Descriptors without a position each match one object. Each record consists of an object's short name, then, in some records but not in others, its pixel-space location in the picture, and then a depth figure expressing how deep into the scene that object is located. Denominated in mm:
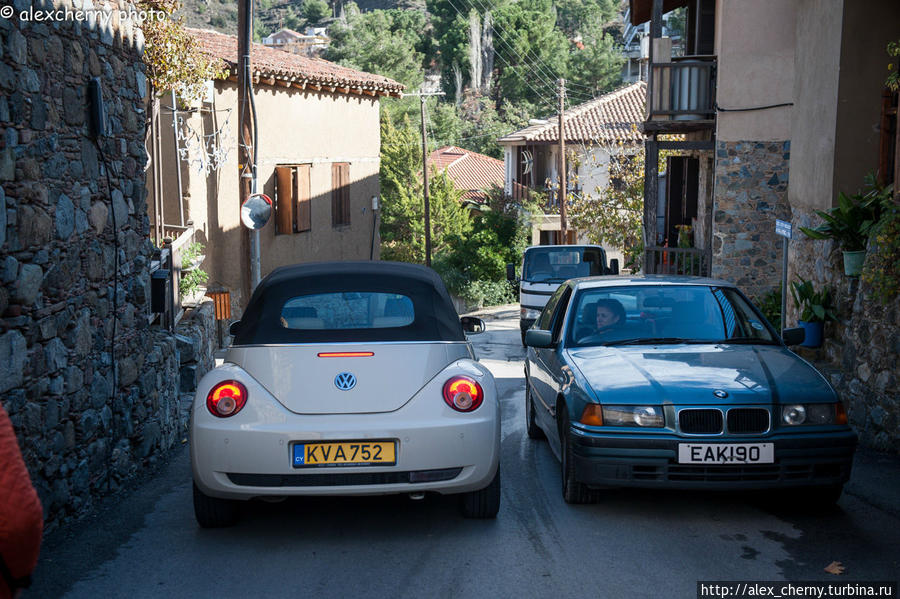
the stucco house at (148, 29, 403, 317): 19609
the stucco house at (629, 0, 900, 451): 9492
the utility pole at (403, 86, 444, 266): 43781
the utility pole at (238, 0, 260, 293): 15156
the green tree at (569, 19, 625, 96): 71375
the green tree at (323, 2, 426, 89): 69875
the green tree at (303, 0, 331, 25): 103169
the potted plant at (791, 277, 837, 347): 10680
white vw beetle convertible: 5402
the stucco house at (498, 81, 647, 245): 44219
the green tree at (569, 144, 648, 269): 31766
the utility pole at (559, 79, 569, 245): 37469
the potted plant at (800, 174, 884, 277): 9836
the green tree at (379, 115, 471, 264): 53312
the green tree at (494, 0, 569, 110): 71750
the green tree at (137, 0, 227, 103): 11117
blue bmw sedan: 5965
